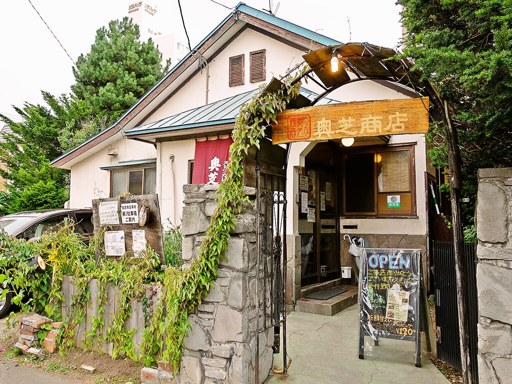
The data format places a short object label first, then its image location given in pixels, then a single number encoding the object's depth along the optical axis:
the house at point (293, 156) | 7.41
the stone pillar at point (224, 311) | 3.58
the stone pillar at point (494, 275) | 2.94
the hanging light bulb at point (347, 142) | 7.09
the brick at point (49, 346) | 4.92
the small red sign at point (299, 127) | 3.77
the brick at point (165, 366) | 3.84
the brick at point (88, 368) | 4.38
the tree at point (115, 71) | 17.16
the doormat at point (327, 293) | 6.89
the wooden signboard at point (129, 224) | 4.96
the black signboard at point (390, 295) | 4.47
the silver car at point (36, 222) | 6.88
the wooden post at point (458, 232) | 3.24
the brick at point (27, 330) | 4.99
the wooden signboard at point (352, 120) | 3.32
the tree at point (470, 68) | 2.94
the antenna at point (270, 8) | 8.09
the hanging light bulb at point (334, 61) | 3.60
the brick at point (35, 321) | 4.99
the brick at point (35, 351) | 4.86
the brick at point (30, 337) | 4.99
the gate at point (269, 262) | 3.96
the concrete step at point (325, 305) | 6.39
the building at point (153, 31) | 39.97
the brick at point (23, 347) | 4.97
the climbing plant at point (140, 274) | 3.66
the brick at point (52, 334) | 4.97
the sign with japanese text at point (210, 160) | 7.50
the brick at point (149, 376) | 3.94
